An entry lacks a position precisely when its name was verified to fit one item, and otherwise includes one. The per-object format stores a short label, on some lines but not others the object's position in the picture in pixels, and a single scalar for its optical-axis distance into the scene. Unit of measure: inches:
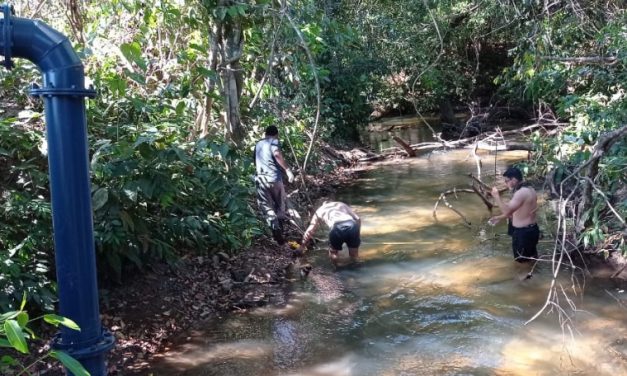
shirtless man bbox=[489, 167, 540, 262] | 288.5
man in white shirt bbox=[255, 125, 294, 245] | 321.1
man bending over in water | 303.6
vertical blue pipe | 113.5
